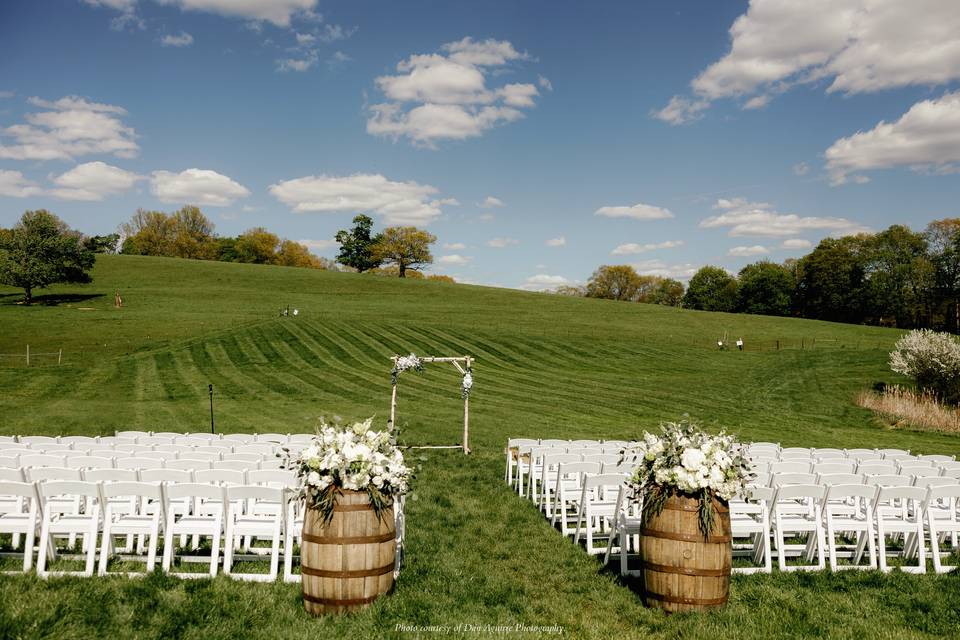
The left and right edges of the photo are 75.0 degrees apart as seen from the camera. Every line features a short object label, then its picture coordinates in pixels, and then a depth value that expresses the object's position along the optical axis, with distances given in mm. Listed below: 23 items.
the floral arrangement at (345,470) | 5590
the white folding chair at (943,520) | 7082
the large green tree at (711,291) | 97500
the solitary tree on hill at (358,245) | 104250
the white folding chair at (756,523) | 6938
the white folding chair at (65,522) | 6212
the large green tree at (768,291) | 89750
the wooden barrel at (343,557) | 5539
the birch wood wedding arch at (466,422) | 15227
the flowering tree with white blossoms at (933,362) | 26203
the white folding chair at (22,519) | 6312
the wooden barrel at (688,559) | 5738
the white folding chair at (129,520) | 6223
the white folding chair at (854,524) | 7160
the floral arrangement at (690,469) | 5742
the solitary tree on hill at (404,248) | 97812
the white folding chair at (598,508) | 7613
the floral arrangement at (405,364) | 16797
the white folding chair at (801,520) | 7055
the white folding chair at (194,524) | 6445
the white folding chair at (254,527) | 6355
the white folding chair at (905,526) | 7066
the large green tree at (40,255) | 53469
